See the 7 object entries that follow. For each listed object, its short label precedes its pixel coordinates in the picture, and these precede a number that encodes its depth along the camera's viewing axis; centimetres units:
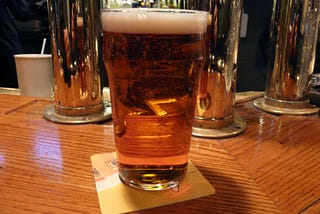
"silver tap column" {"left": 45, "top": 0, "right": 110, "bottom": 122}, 67
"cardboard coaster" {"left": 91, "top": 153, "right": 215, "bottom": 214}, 39
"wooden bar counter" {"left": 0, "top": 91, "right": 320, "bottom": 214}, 39
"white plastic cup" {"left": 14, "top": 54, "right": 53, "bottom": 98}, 86
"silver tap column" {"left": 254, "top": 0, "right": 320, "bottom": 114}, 76
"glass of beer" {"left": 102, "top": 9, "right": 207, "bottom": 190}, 39
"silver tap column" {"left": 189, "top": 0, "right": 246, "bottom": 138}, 61
